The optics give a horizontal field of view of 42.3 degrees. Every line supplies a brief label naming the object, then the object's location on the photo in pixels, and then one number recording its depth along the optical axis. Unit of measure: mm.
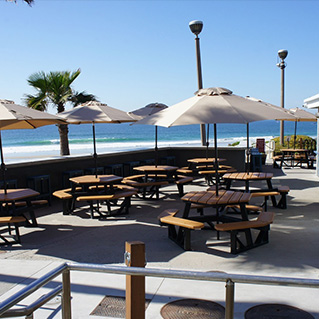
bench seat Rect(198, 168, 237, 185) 12423
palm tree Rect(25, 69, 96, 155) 16750
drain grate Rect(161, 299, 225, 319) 3994
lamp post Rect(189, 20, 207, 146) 15453
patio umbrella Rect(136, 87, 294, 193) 6391
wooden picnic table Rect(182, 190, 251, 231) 6613
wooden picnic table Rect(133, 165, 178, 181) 11234
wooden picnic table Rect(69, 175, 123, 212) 9094
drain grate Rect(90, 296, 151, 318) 4062
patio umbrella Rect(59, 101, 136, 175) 9445
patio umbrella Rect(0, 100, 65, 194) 6664
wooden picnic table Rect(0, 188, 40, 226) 7433
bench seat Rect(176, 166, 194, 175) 12688
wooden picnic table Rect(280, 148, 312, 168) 17953
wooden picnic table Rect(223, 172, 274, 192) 9425
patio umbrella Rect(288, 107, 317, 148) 14962
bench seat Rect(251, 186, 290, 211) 9001
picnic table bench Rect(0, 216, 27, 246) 6852
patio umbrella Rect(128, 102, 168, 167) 11789
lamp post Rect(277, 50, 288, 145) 23438
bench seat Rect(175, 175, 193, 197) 10914
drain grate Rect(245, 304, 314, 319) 3932
